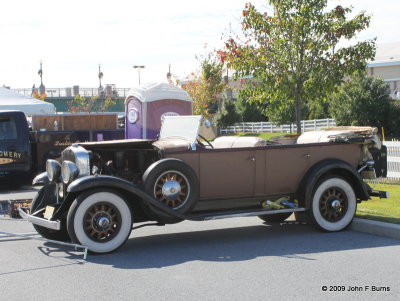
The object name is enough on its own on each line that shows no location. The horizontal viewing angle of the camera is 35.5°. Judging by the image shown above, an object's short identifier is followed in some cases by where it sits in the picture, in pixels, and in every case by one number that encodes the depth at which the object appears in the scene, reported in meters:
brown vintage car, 7.23
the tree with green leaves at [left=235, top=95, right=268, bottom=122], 52.62
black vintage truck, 14.68
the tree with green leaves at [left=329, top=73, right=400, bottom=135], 31.27
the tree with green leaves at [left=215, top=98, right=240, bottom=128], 50.38
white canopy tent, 23.94
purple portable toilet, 21.14
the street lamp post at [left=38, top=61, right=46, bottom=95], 62.98
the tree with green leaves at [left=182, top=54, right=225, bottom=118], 47.00
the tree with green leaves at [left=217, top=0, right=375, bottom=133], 14.86
